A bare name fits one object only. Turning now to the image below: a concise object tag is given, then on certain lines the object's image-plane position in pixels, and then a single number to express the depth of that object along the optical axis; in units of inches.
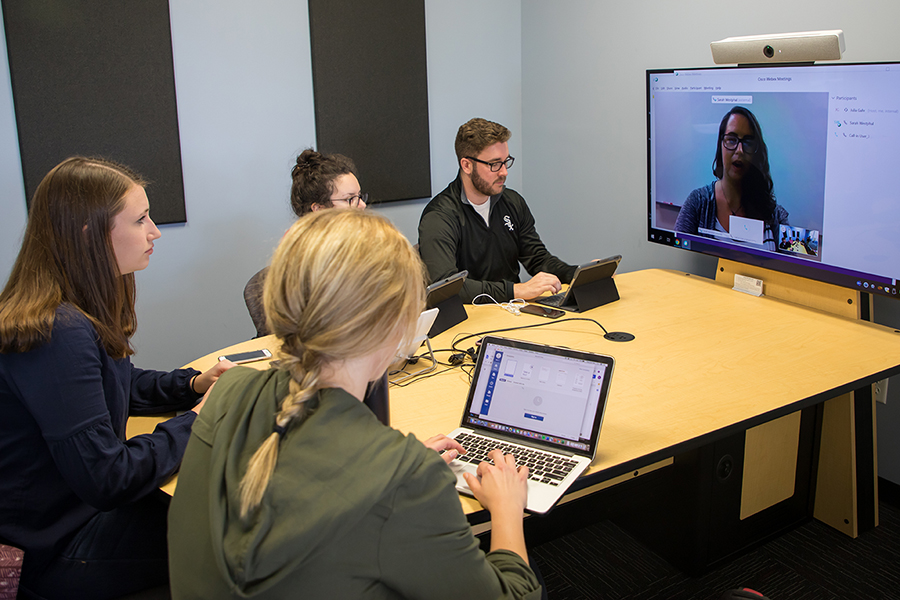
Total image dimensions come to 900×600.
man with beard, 115.5
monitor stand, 88.4
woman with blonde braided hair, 33.1
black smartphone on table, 96.9
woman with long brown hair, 51.4
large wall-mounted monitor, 83.7
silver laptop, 57.1
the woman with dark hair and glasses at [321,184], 97.6
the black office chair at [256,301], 89.7
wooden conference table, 65.3
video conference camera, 86.7
